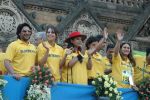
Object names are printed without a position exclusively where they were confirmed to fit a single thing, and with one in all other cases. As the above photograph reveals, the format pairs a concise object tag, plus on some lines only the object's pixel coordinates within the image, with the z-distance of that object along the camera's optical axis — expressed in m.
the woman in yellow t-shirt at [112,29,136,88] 8.80
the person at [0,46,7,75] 8.46
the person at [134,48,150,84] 9.25
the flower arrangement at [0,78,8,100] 7.23
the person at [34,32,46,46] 8.62
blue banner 7.60
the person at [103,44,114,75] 9.28
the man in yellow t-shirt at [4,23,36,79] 7.89
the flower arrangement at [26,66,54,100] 7.57
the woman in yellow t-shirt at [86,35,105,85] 8.70
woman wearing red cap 8.36
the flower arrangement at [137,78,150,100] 8.80
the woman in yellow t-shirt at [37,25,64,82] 8.12
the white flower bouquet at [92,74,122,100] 8.21
